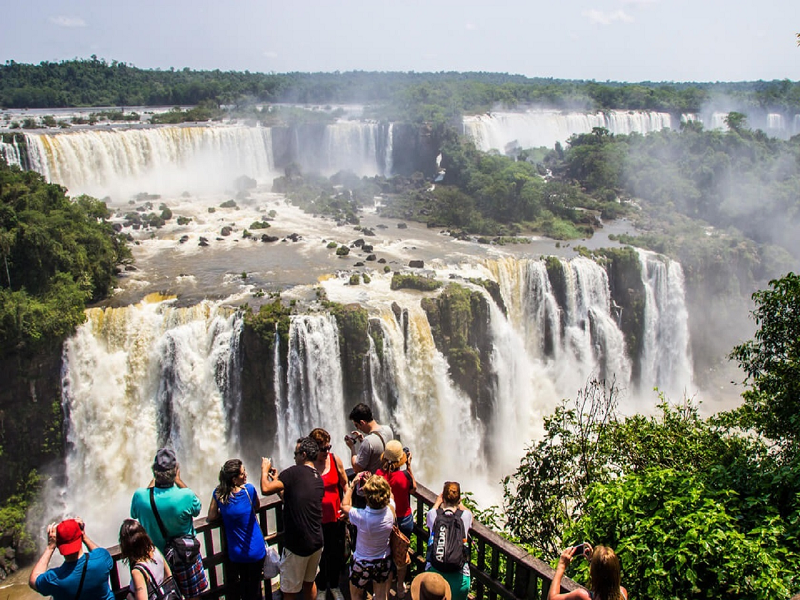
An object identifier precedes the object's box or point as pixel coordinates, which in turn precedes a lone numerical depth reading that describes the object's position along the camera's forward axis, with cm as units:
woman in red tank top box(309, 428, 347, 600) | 491
